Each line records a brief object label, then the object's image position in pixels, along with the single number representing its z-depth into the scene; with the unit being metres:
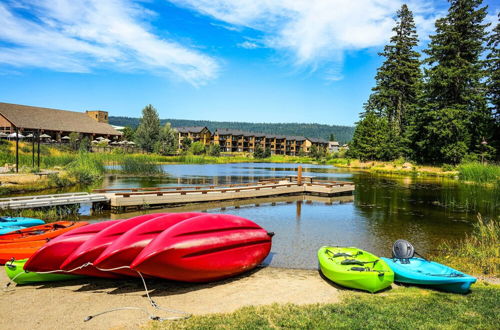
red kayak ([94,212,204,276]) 6.18
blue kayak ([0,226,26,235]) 9.52
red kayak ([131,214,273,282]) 6.20
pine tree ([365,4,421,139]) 61.53
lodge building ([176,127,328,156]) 119.44
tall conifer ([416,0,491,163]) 44.84
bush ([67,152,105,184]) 25.37
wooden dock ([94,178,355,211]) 16.64
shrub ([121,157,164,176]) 37.09
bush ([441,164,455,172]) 45.31
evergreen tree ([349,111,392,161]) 60.78
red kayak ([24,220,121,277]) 6.57
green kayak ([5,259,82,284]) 6.71
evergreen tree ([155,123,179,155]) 68.75
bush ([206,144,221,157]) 85.56
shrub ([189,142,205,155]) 79.32
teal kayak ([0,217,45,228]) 10.25
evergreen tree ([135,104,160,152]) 71.88
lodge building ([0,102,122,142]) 55.41
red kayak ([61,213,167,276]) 6.39
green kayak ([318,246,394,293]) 6.65
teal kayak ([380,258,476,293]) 6.47
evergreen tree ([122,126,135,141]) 93.45
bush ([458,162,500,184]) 30.03
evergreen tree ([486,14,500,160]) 44.28
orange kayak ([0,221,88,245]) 8.20
